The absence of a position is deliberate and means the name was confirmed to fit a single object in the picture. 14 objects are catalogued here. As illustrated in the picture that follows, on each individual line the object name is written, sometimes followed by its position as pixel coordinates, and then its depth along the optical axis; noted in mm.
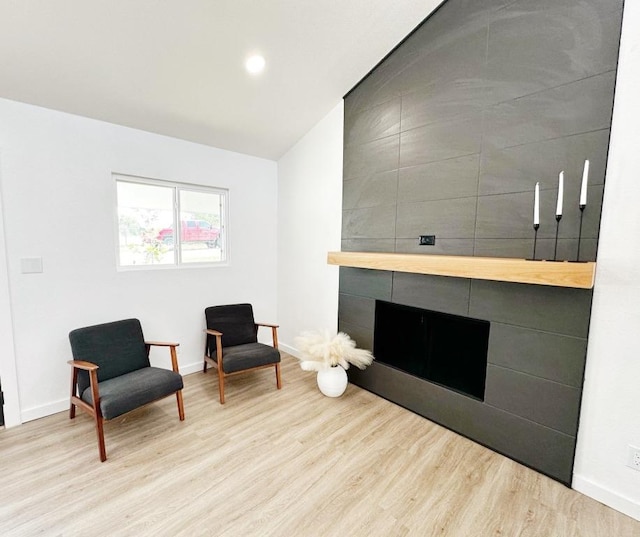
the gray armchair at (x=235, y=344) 2858
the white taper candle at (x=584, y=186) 1680
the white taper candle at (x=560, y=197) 1790
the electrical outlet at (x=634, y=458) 1708
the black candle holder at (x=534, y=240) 1952
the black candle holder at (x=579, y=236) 1793
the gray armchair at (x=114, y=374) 2082
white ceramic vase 2930
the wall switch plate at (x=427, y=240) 2533
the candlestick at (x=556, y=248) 1885
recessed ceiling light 2412
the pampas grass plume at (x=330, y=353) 2902
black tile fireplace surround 1818
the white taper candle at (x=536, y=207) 1864
